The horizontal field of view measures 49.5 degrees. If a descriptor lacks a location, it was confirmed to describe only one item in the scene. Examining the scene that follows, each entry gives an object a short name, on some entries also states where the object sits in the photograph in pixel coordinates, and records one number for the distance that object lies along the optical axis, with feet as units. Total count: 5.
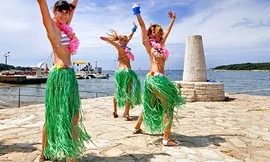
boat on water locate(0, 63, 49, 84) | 126.00
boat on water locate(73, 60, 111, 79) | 193.34
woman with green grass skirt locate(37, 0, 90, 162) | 10.03
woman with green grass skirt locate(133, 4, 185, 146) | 13.71
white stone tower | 33.01
